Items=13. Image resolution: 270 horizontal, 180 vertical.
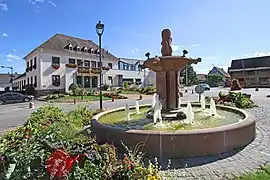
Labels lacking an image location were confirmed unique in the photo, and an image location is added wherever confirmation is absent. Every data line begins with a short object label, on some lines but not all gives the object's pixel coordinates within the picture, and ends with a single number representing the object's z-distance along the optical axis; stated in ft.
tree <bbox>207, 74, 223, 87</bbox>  176.69
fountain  12.17
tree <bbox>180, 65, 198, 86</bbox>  172.61
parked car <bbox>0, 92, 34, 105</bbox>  65.67
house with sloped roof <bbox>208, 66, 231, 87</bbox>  177.22
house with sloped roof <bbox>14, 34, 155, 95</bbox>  79.79
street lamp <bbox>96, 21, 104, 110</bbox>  29.72
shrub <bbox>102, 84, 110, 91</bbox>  96.01
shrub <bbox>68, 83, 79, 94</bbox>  80.12
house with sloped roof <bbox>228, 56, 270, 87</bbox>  145.36
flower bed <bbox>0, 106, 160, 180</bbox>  7.04
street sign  37.94
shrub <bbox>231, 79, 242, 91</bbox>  96.97
